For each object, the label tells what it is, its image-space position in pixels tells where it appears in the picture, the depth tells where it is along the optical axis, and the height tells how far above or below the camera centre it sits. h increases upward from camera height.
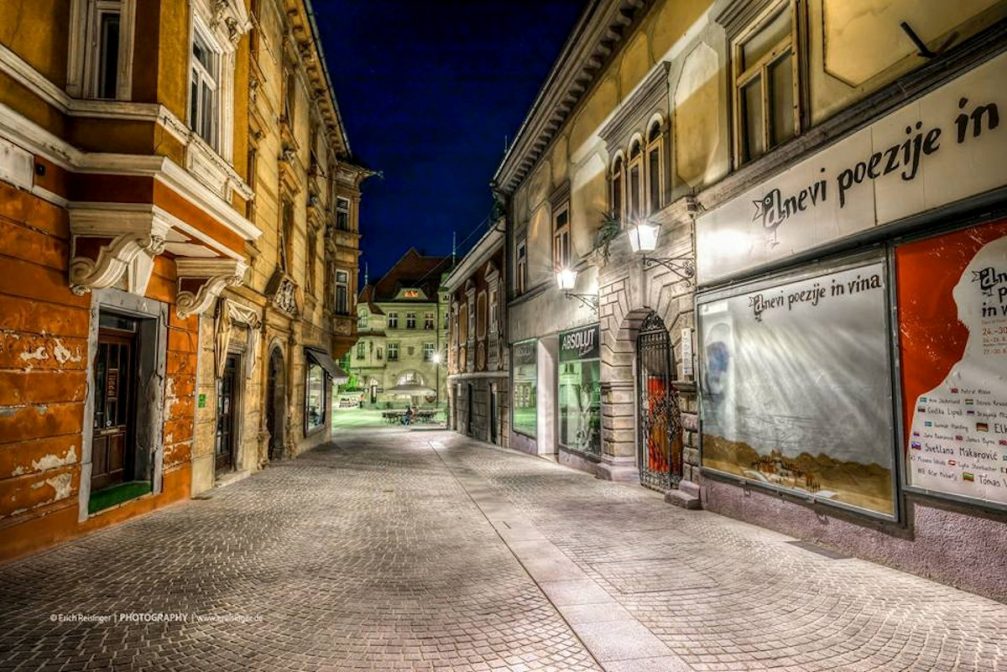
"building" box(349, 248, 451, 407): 57.84 +3.84
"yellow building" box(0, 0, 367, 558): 6.12 +1.71
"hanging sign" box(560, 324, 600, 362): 13.15 +0.84
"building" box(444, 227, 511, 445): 21.41 +1.34
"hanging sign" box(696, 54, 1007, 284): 4.92 +2.19
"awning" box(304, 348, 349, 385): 19.30 +0.52
